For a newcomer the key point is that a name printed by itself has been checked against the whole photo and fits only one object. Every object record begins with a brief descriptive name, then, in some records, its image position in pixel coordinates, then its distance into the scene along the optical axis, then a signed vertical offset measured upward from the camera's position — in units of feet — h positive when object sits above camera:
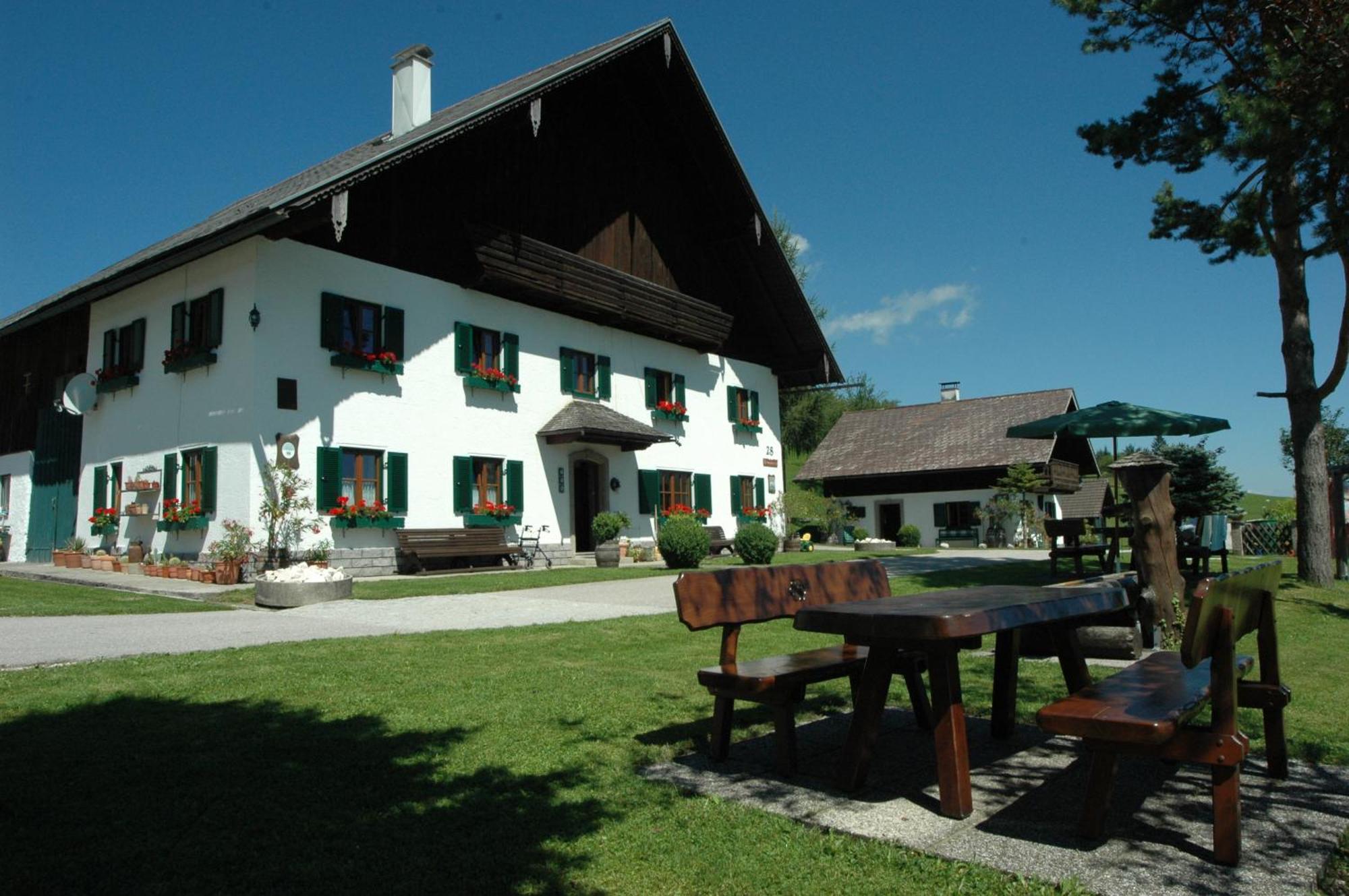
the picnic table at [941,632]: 10.64 -1.26
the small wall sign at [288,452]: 48.52 +4.51
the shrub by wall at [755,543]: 54.65 -0.89
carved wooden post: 25.73 -0.21
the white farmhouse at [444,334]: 49.65 +13.18
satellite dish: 58.49 +9.26
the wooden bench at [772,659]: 12.67 -2.00
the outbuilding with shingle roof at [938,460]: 111.45 +8.30
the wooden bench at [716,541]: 74.84 -0.99
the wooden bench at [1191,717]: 9.36 -2.05
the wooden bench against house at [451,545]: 53.98 -0.68
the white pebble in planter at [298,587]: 37.47 -2.09
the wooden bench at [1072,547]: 42.45 -1.10
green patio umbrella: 39.91 +4.37
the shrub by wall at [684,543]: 53.83 -0.74
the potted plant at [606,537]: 62.80 -0.35
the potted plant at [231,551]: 46.91 -0.65
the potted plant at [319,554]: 48.85 -0.95
